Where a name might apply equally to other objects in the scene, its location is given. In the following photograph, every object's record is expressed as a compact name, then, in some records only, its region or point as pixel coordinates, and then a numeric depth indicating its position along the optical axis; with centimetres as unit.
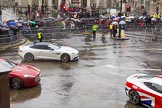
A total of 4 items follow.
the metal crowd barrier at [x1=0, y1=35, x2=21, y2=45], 2932
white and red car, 1364
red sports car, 1689
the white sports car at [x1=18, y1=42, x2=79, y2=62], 2406
